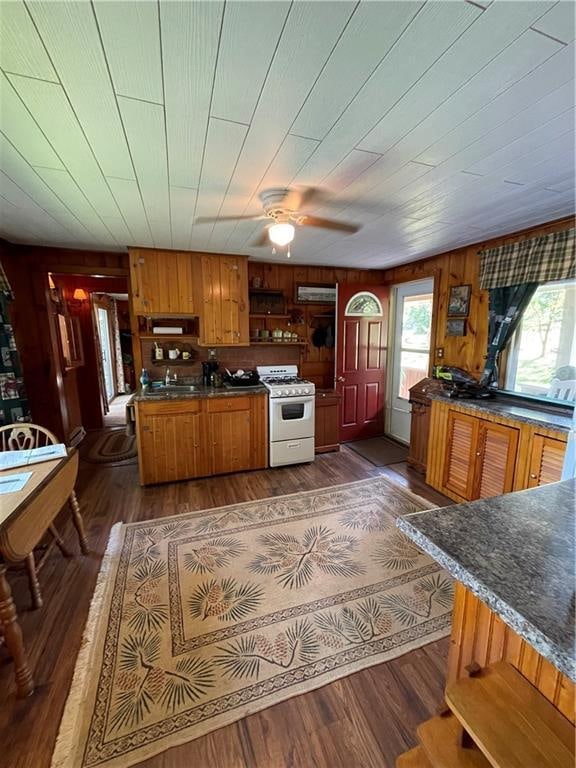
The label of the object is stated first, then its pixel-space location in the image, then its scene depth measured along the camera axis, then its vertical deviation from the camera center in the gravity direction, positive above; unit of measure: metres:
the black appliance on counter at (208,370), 3.95 -0.54
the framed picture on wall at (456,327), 3.37 -0.02
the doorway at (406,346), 4.09 -0.29
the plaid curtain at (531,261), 2.45 +0.52
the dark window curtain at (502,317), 2.80 +0.07
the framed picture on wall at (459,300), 3.32 +0.25
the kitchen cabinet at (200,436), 3.29 -1.17
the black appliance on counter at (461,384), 2.96 -0.57
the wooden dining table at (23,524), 1.41 -0.94
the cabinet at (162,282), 3.39 +0.47
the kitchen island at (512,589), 0.67 -0.60
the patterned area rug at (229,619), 1.36 -1.61
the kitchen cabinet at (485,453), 2.25 -1.02
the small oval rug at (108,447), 4.01 -1.61
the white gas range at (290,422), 3.66 -1.10
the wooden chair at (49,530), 1.86 -1.39
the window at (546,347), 2.56 -0.19
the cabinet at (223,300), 3.64 +0.30
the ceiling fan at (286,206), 1.98 +0.79
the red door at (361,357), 4.33 -0.44
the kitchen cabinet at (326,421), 4.09 -1.21
